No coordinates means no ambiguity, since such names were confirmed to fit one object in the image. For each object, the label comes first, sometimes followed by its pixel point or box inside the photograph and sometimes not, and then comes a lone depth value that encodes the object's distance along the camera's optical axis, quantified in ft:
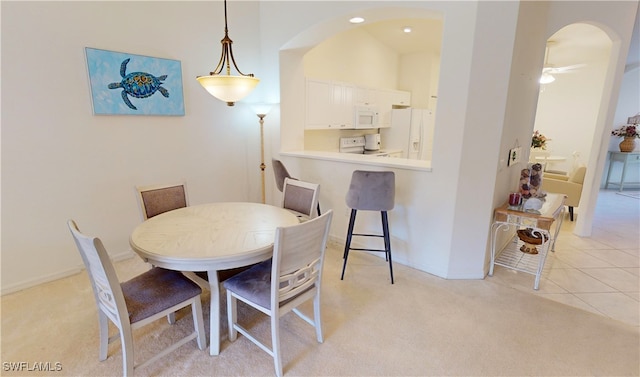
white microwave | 16.60
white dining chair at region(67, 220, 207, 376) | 4.96
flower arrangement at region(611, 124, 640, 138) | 20.87
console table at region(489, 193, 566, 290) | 8.64
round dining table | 5.60
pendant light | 6.71
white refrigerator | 19.08
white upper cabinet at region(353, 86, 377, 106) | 16.46
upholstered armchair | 14.56
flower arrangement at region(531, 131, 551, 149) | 17.42
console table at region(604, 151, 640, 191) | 21.30
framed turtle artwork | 8.98
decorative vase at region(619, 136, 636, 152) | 21.03
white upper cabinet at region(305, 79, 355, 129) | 14.03
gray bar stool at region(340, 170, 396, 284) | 8.71
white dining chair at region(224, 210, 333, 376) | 5.38
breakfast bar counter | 9.62
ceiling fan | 16.99
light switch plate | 9.74
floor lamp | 12.67
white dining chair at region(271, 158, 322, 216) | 11.14
